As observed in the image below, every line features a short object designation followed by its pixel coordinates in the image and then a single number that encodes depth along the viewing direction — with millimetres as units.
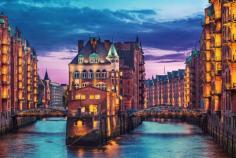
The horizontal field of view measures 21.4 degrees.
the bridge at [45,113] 142575
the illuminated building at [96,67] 165000
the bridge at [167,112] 138375
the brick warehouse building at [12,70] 139500
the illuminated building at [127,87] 196625
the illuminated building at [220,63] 80012
